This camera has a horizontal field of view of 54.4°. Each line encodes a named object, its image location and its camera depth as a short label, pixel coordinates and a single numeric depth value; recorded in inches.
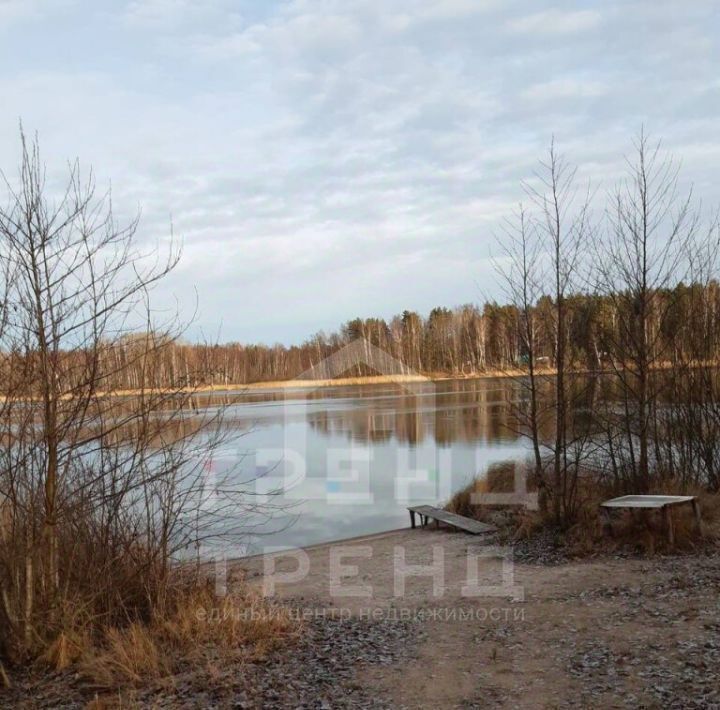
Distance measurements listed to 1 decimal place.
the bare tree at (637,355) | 396.2
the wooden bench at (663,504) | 317.4
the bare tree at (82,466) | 210.5
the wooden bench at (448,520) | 420.8
